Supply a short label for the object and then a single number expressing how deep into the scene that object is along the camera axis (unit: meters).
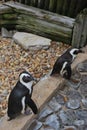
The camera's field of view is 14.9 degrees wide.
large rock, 5.63
